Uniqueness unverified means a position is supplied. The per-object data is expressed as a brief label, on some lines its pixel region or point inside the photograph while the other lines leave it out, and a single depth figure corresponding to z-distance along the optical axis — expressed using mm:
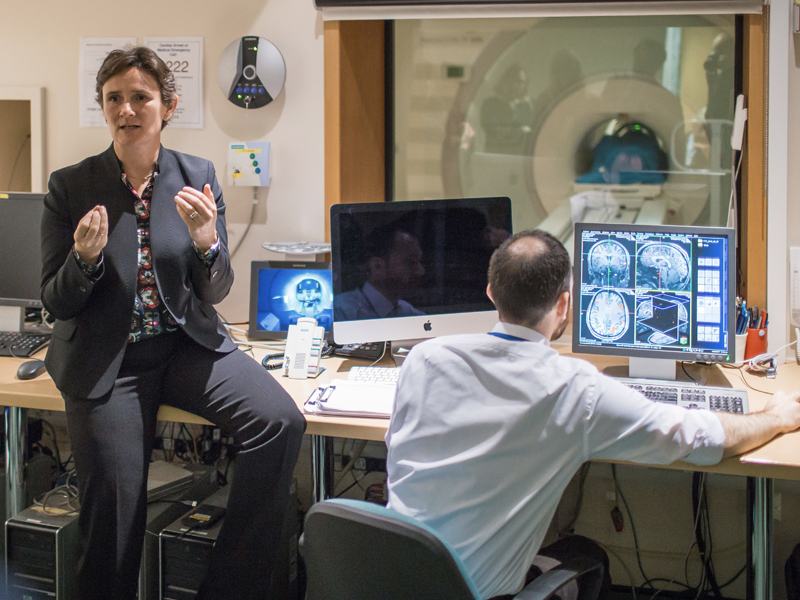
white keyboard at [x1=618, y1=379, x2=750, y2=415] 1620
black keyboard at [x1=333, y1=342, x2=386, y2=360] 2152
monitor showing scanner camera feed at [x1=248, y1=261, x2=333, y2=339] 2330
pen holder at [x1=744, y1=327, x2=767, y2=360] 2004
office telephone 1970
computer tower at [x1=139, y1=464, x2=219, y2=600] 1881
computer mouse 1942
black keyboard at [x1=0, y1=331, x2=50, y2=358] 2172
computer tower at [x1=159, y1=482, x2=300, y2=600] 1798
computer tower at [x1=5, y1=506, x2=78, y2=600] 1802
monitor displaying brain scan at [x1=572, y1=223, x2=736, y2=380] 1806
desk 1422
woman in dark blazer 1648
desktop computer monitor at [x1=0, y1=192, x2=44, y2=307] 2273
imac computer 2002
